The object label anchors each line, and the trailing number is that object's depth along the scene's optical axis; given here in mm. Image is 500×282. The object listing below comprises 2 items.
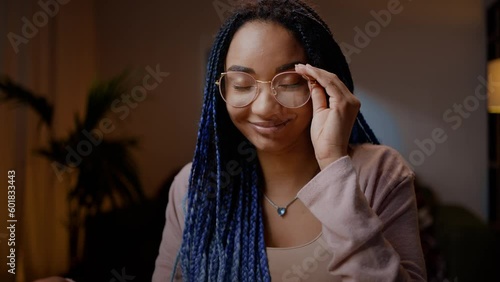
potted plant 957
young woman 475
